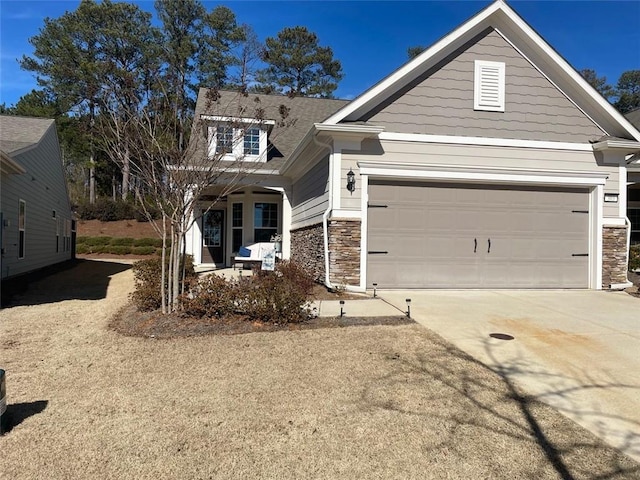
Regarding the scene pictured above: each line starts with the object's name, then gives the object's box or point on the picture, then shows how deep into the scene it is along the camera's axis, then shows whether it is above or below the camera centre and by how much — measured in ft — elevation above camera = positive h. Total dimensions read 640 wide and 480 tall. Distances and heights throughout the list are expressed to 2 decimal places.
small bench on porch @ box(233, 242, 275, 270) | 46.29 -1.61
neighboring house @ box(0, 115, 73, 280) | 37.76 +3.94
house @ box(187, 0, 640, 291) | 30.19 +4.86
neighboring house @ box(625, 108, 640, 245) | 53.52 +4.26
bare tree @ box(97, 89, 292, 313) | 21.65 +3.80
